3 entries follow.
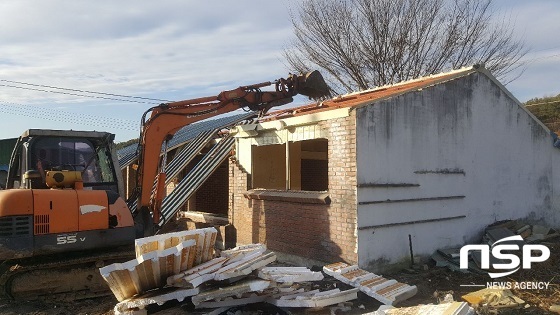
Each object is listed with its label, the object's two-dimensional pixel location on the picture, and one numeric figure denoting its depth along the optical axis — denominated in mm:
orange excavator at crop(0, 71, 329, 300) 7836
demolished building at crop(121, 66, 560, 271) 8984
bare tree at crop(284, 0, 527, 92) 20359
